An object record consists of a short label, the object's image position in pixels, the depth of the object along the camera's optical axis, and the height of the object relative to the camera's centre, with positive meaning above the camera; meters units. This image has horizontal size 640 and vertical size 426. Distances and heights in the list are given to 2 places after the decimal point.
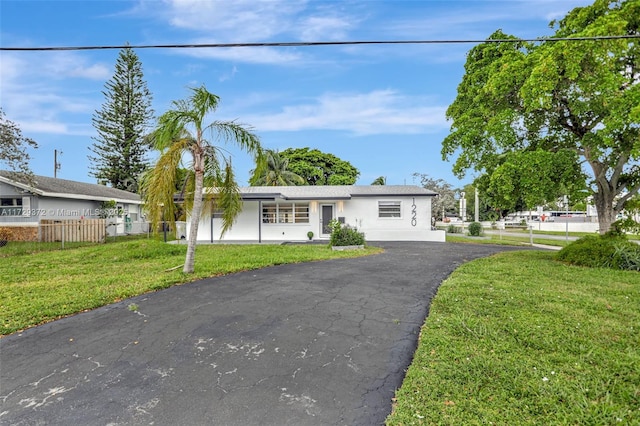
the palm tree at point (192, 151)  7.67 +1.78
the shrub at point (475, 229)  21.25 -1.10
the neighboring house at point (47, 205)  15.83 +0.95
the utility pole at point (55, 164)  31.78 +5.98
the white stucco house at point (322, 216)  17.59 +0.03
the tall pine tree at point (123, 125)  28.55 +8.90
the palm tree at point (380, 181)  38.99 +4.43
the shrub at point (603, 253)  8.16 -1.18
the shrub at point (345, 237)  13.19 -0.90
